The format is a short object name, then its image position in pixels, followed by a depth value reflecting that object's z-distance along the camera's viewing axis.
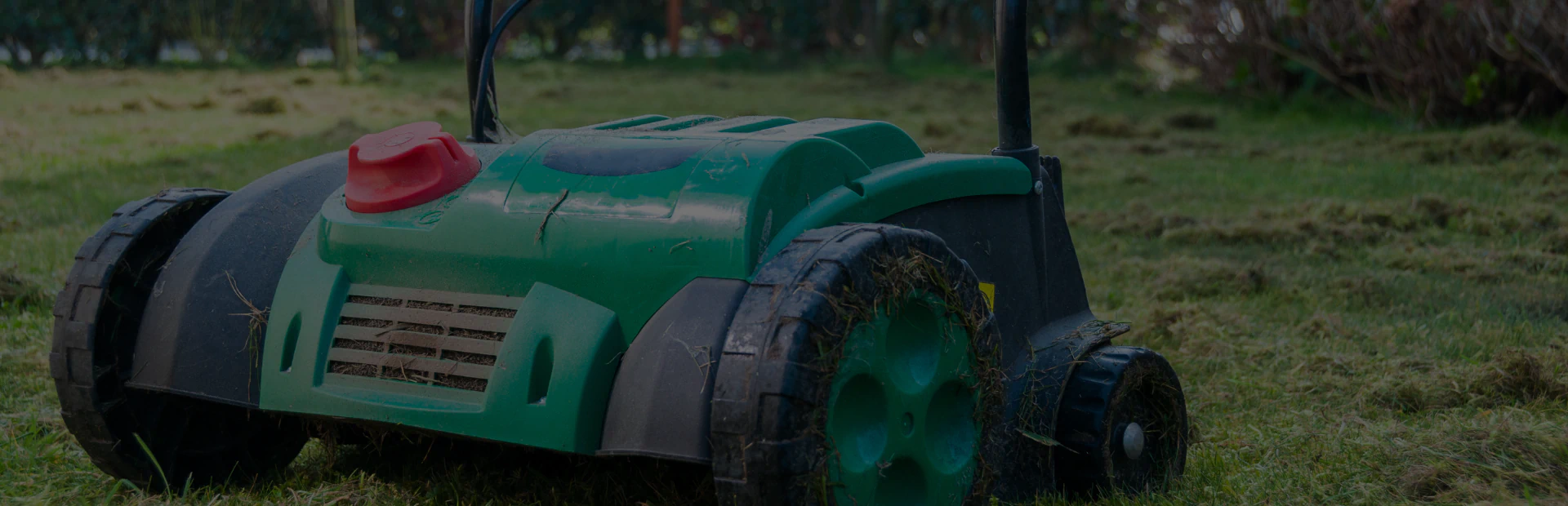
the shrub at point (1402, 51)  6.88
